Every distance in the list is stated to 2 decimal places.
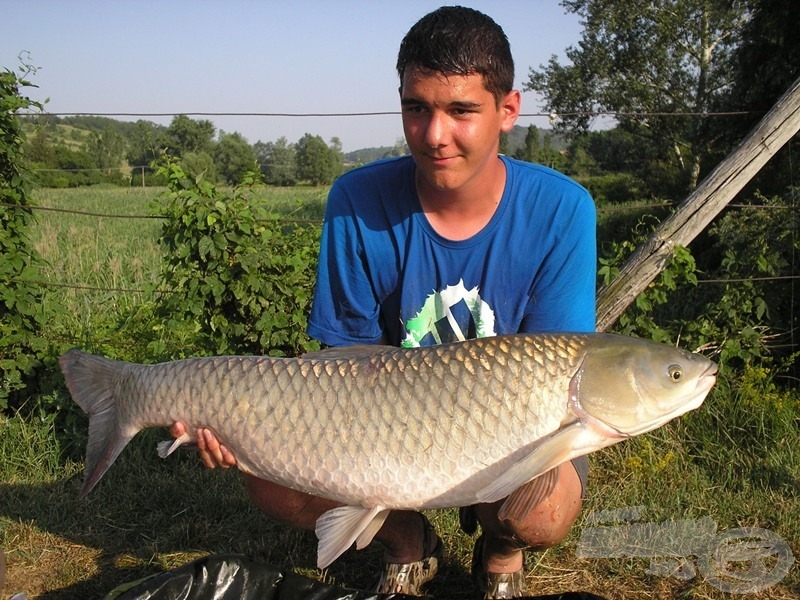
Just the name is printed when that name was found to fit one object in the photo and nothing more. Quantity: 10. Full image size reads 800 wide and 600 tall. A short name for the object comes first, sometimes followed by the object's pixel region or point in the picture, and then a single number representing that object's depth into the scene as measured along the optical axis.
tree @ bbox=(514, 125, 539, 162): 24.72
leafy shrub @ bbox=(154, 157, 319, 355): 3.41
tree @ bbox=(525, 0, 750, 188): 24.91
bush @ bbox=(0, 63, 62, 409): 3.67
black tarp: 2.20
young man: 2.10
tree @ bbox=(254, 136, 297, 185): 33.86
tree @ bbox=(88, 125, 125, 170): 33.66
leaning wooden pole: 3.54
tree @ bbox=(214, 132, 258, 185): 30.46
